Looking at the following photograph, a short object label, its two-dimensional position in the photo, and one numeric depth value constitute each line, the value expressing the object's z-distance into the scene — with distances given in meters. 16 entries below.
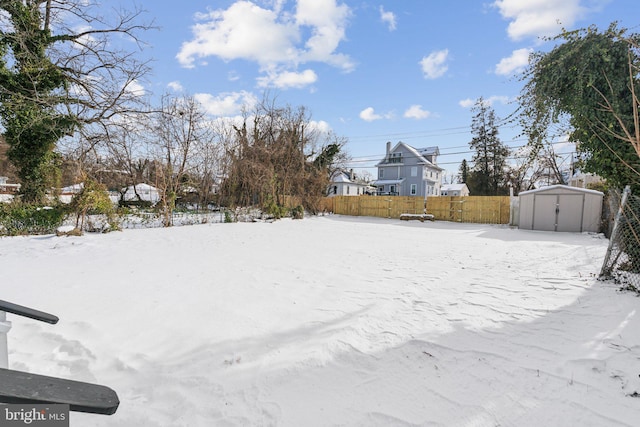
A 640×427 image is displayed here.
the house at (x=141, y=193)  18.45
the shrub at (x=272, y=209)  14.50
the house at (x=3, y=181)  16.98
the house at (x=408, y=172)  32.31
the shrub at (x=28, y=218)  7.85
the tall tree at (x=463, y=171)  37.88
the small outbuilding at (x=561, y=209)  11.70
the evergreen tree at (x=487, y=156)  27.64
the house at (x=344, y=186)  33.78
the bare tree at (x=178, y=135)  12.41
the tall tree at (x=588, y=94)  4.28
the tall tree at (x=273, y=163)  14.62
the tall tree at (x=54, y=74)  8.62
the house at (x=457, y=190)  34.25
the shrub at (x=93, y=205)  8.48
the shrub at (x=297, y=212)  16.34
